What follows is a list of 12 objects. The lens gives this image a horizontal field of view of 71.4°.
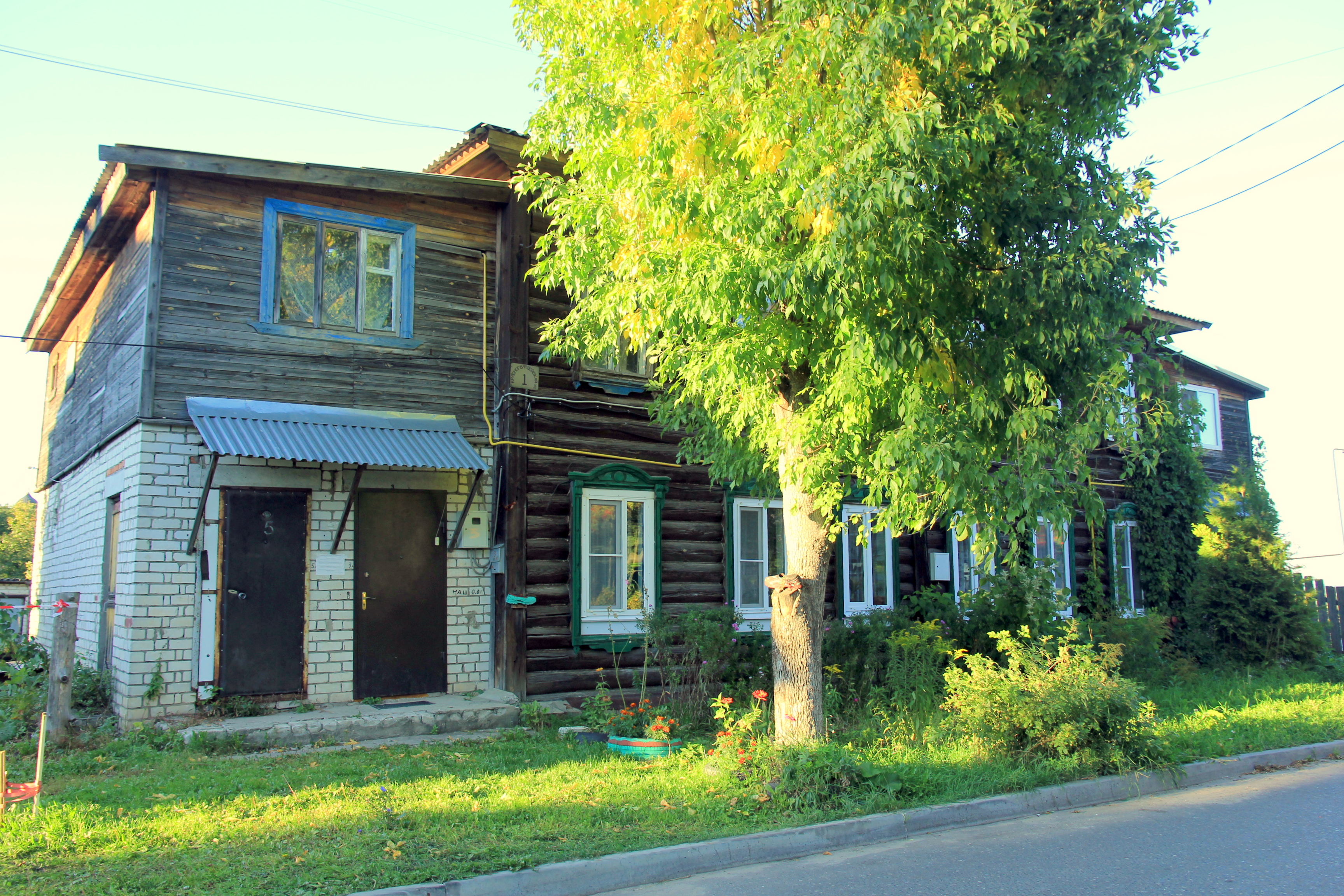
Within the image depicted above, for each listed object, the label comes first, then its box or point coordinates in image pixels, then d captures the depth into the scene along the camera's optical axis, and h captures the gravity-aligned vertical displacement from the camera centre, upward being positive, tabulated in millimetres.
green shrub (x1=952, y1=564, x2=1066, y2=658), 11789 -532
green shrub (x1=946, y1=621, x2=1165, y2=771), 7777 -1213
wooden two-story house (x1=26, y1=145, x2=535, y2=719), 9641 +1472
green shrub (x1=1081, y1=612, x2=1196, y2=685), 13820 -1243
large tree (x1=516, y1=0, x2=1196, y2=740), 6797 +2567
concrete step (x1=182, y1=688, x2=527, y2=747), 8914 -1511
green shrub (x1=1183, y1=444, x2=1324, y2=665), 14758 -622
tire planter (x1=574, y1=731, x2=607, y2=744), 9188 -1658
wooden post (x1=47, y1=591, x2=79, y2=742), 8711 -891
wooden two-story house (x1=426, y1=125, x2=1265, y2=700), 11352 +651
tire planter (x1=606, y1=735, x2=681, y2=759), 8508 -1642
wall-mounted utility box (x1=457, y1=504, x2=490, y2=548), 11242 +472
